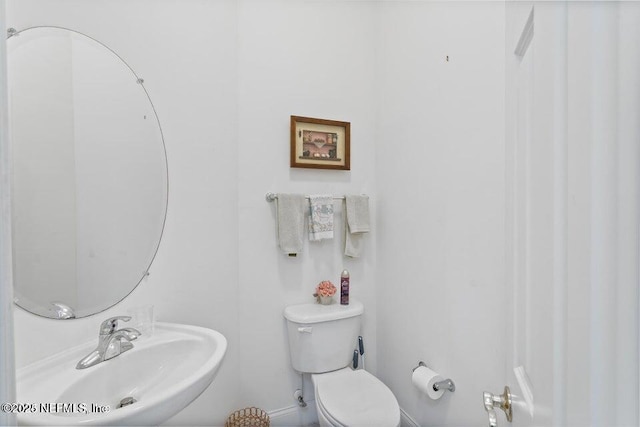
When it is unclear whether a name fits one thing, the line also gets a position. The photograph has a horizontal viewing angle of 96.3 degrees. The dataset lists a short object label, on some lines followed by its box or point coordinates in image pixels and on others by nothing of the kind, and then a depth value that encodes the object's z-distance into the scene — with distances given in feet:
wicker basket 4.58
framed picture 5.33
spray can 5.39
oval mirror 2.91
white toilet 4.21
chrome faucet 2.94
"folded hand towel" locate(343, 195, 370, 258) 5.56
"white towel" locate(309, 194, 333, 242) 5.26
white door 0.84
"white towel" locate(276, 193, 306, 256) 5.09
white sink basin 2.27
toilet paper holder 4.09
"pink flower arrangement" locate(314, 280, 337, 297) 5.29
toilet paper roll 4.14
